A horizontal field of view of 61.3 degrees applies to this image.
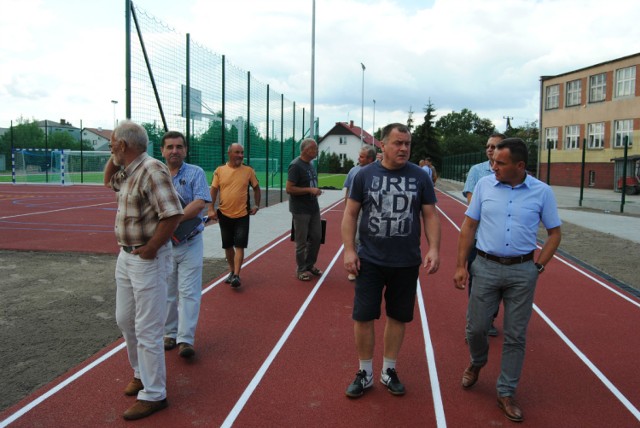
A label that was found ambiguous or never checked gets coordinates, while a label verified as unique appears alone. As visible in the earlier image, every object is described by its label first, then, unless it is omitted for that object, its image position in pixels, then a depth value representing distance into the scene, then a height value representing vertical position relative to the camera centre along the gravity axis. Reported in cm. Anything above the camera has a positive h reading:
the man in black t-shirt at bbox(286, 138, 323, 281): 747 -55
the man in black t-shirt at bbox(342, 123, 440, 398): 376 -48
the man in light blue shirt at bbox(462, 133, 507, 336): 533 -4
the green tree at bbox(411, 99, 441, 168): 7044 +396
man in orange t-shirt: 682 -37
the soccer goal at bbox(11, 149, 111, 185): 4047 -5
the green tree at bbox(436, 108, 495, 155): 11180 +993
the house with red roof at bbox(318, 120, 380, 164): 8525 +472
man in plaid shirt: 345 -50
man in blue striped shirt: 461 -74
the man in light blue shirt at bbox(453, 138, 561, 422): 363 -54
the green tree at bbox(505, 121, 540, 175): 7091 +600
